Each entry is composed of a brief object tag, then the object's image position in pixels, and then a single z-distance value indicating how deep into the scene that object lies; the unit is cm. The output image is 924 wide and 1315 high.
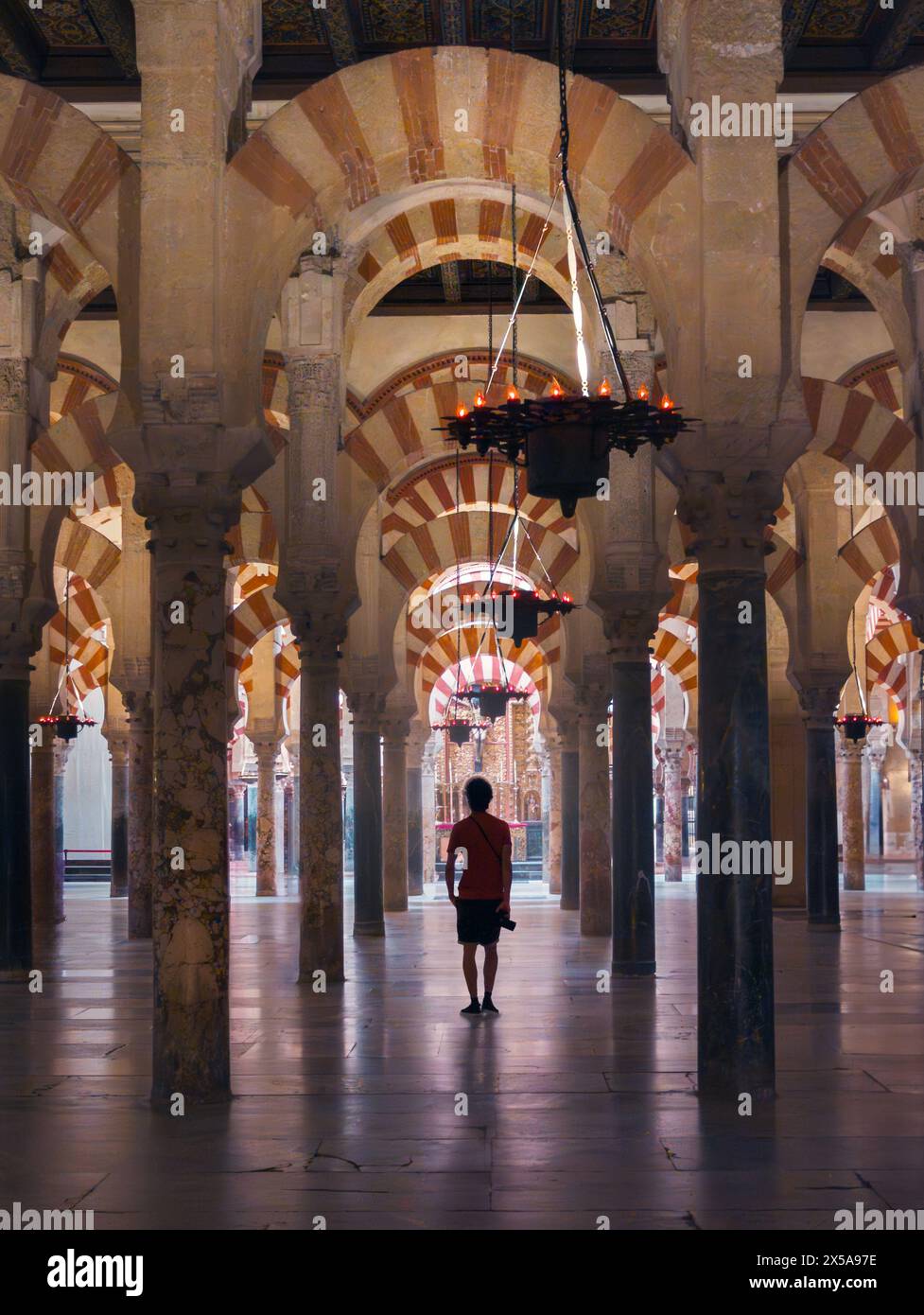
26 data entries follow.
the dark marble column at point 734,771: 484
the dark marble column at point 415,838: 1833
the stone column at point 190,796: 473
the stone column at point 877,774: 2552
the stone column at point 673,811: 2189
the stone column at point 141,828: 1128
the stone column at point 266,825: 1820
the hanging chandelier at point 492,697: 1669
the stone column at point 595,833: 1100
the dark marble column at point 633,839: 852
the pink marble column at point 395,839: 1468
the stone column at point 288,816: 2672
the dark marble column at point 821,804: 1205
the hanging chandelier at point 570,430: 516
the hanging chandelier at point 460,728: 2033
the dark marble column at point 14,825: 845
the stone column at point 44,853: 1270
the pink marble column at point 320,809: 819
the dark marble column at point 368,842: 1148
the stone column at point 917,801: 1925
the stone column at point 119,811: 1792
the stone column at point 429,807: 2380
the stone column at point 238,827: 3022
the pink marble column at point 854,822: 1859
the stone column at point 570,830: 1470
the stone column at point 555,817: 1900
